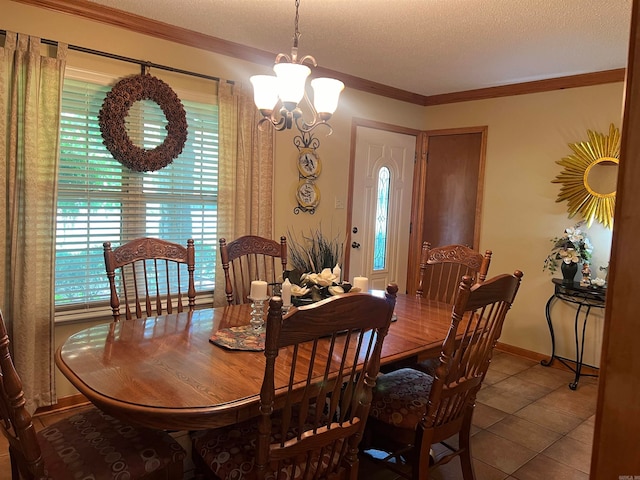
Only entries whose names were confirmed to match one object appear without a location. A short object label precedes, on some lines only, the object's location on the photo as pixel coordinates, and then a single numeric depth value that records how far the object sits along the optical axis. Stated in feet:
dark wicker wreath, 9.32
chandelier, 6.87
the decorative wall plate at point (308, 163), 12.91
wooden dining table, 4.26
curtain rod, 8.73
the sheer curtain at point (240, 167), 11.05
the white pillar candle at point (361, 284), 7.43
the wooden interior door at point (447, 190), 14.96
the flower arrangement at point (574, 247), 12.00
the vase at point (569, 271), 12.02
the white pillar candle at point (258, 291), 6.33
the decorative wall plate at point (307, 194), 13.01
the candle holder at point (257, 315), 6.46
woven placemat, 5.82
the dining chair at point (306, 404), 4.10
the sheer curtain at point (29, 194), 8.29
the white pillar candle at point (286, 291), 6.82
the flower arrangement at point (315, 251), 13.04
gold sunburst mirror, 11.91
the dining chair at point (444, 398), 5.65
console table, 11.54
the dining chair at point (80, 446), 4.09
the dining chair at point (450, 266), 9.33
